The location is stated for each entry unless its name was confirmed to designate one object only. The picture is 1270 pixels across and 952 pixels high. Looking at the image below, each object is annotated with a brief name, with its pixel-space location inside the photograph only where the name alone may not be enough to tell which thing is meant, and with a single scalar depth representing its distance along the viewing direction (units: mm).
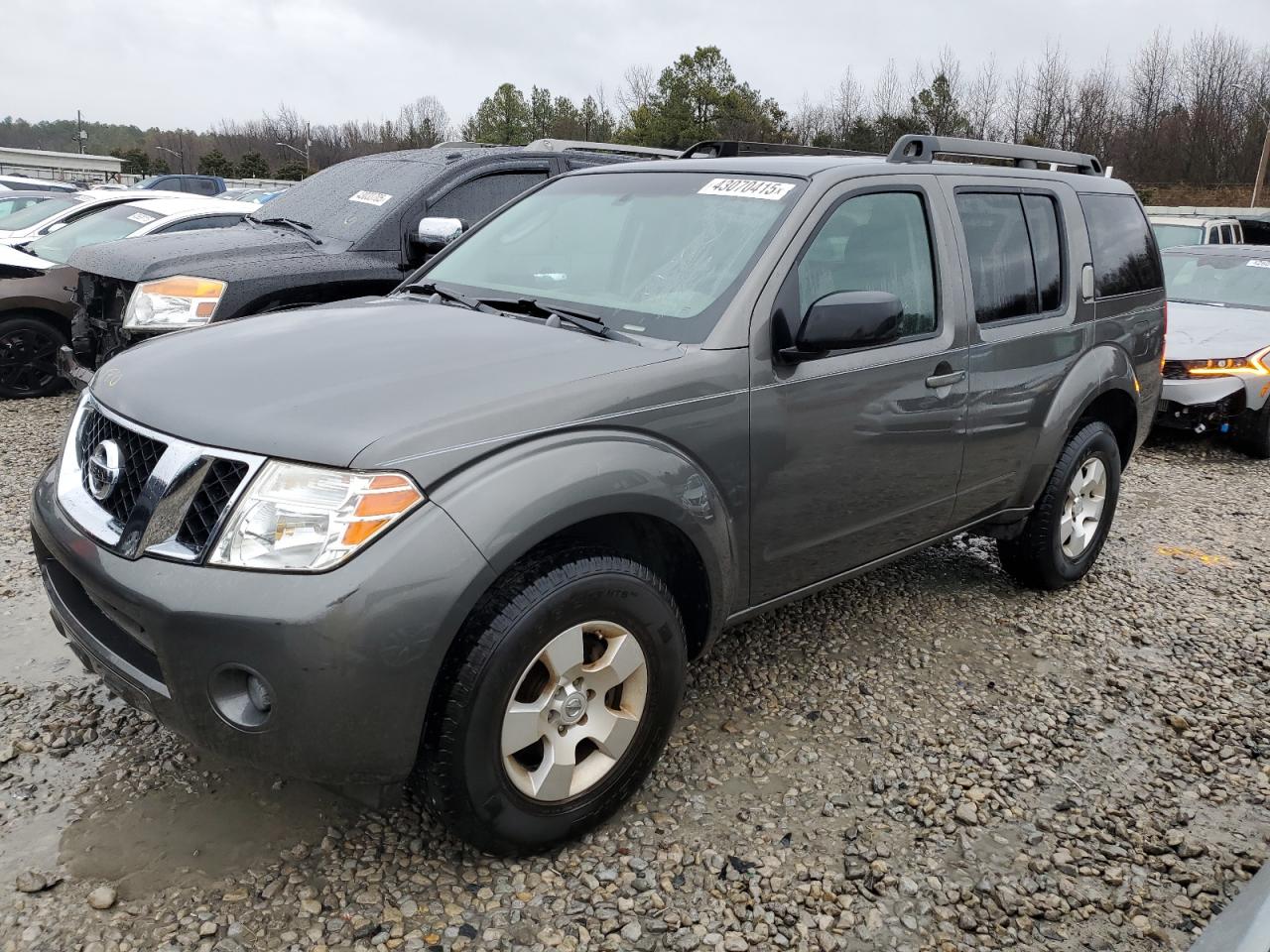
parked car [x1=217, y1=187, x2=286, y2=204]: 23492
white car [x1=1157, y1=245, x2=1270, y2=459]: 7406
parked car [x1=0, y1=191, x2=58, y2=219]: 17284
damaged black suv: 5309
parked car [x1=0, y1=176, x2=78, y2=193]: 24345
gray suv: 2166
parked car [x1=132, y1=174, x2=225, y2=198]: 30234
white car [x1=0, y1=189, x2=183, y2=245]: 9609
